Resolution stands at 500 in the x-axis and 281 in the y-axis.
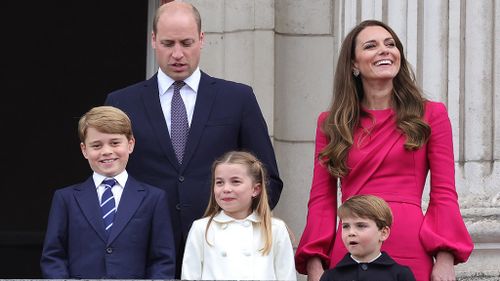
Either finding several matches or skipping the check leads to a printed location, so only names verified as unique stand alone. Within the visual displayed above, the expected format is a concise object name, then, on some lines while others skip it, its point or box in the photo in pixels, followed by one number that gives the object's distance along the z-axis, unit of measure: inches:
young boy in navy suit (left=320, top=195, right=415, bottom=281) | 471.8
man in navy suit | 517.7
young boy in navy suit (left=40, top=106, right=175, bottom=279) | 493.4
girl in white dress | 485.7
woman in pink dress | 486.0
